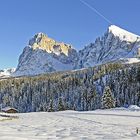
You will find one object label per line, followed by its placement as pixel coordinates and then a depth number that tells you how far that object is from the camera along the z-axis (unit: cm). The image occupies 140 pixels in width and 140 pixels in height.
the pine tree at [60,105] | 6601
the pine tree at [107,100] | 5899
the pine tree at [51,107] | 6604
